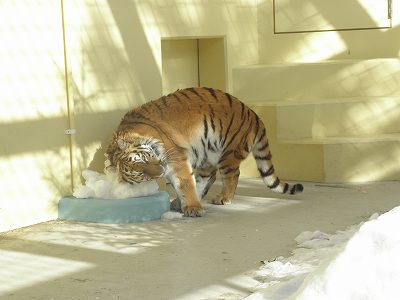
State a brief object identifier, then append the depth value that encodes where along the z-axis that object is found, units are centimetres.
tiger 1033
